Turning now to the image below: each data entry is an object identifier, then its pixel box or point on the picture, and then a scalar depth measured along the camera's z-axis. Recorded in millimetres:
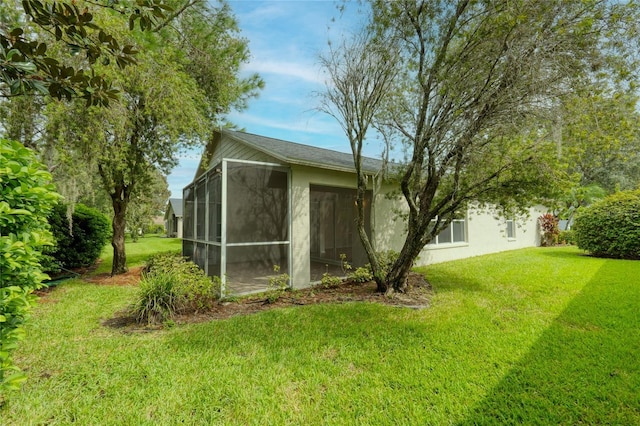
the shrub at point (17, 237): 2070
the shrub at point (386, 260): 6635
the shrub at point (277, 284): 5988
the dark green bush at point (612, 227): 10211
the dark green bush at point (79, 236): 8930
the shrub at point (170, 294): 4672
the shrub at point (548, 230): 16141
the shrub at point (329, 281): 7014
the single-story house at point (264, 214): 6258
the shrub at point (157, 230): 35472
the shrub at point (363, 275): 7215
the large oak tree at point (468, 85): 4359
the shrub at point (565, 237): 14867
